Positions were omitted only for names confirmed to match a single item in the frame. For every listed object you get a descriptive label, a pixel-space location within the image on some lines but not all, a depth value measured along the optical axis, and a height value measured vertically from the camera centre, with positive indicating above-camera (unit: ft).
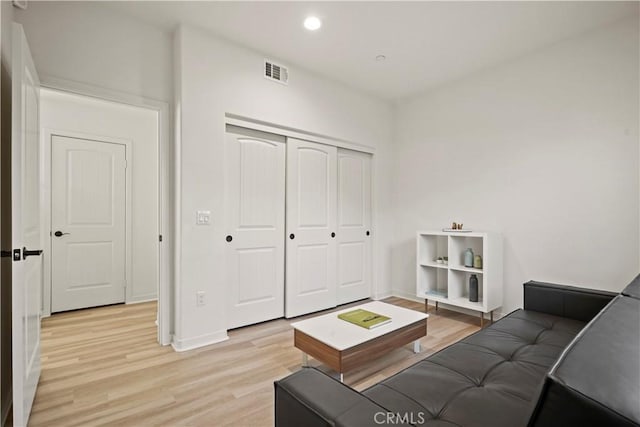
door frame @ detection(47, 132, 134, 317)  11.94 +0.28
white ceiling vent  10.50 +4.75
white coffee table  6.64 -2.80
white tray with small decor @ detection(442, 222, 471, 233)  11.37 -0.57
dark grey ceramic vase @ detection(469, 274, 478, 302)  10.91 -2.60
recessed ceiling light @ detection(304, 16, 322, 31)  8.66 +5.30
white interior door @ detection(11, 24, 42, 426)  5.02 -0.26
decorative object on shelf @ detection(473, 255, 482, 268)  10.96 -1.66
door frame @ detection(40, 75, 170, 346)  9.05 -0.36
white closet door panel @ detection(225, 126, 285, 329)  10.16 -0.37
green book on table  7.55 -2.60
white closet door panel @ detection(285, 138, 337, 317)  11.46 -0.52
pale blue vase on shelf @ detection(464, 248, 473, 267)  11.16 -1.55
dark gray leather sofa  1.93 -1.98
